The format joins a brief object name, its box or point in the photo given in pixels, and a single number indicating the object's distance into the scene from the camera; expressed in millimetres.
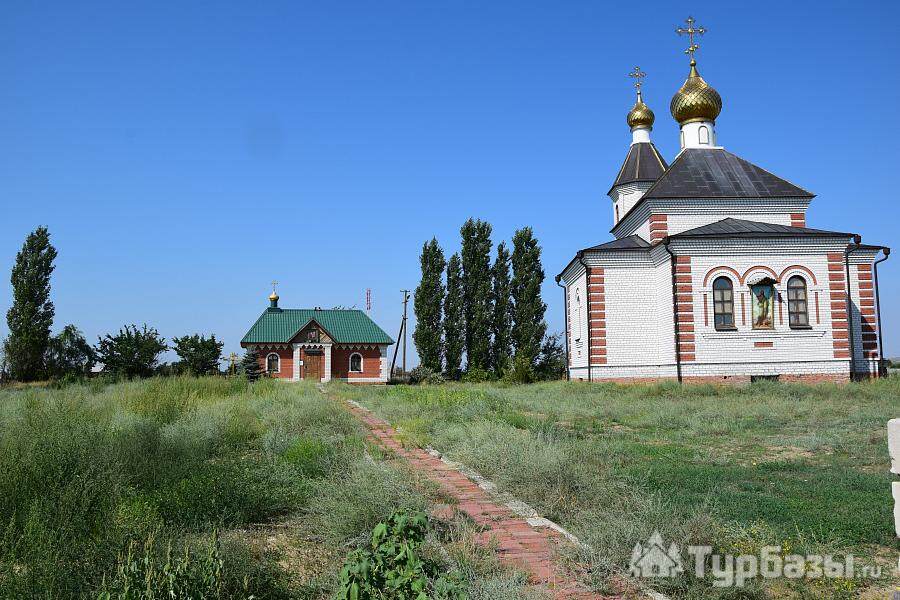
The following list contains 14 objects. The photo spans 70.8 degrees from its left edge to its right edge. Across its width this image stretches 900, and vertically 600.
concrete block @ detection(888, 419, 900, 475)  2965
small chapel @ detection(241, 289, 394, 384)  32344
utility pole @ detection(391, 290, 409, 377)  36625
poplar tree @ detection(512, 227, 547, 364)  31172
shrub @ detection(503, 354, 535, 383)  27062
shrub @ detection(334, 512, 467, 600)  2910
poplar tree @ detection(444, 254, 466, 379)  32219
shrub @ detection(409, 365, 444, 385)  31312
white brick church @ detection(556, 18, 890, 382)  19703
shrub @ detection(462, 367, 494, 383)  30156
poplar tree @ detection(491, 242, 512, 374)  31922
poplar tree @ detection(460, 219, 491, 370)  31797
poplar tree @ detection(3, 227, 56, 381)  32094
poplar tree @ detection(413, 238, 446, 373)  32281
